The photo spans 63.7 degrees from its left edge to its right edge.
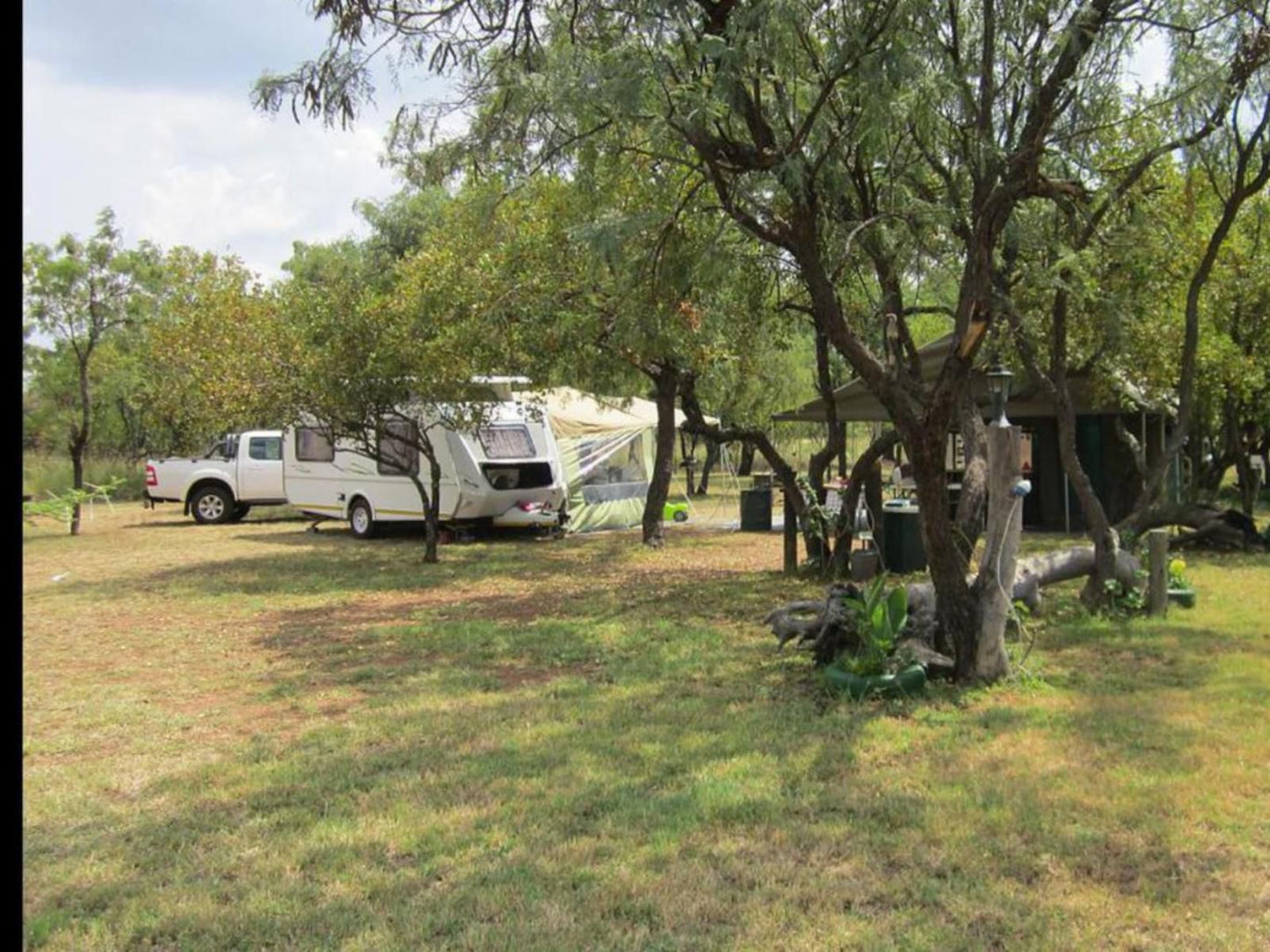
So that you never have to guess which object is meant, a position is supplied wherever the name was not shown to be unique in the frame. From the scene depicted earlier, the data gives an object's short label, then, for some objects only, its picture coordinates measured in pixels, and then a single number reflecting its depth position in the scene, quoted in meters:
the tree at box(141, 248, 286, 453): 12.30
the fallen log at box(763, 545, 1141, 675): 6.18
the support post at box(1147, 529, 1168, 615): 7.88
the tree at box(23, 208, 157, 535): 22.64
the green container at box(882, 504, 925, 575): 11.18
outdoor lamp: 6.12
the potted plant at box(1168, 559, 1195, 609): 8.46
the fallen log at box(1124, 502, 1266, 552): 12.19
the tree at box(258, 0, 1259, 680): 5.86
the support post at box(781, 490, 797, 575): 11.18
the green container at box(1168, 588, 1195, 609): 8.45
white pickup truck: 20.69
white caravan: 15.20
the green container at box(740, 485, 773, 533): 17.06
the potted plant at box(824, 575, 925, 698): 5.79
